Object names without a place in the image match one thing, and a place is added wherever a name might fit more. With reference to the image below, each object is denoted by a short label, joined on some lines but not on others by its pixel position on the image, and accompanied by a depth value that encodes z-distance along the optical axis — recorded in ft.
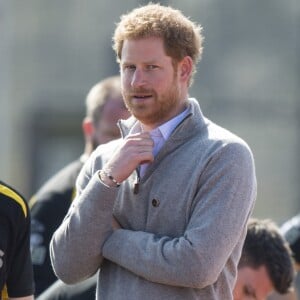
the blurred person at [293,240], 44.50
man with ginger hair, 30.55
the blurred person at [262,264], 37.65
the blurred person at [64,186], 44.01
